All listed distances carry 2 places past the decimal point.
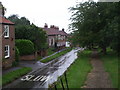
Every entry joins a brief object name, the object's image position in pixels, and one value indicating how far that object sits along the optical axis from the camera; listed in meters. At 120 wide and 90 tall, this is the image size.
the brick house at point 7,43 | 11.59
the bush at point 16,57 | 13.50
